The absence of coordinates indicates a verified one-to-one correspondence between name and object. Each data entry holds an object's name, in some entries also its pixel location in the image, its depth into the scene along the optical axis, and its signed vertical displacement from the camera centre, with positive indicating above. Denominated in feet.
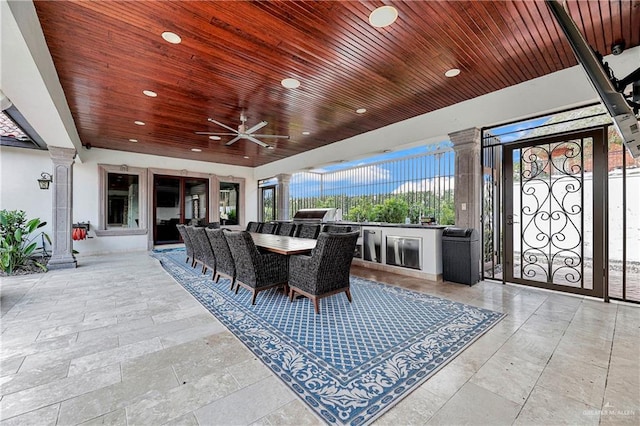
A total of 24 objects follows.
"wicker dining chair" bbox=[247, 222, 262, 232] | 21.08 -0.98
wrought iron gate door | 10.89 +0.14
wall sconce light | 19.27 +2.40
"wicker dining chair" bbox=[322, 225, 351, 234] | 13.66 -0.74
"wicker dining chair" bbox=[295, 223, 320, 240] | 15.70 -0.98
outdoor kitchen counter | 14.02 -1.96
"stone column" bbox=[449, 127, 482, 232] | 13.52 +1.88
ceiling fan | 15.11 +4.69
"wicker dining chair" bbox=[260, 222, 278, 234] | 19.25 -1.00
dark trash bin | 12.96 -2.03
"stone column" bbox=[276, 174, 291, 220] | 28.73 +2.01
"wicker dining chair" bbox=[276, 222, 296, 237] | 17.48 -0.98
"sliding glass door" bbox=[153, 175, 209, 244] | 26.71 +1.14
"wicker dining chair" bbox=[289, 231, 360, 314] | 9.38 -1.98
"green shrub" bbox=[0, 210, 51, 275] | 15.76 -1.71
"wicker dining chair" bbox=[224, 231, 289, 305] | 10.48 -2.10
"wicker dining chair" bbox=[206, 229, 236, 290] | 12.17 -1.91
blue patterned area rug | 5.41 -3.56
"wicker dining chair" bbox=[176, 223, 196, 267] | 17.61 -1.95
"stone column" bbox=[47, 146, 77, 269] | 17.40 +0.39
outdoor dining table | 10.45 -1.35
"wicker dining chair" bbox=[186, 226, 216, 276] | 14.17 -1.91
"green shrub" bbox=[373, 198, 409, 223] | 19.60 +0.28
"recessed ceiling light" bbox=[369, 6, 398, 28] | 7.35 +5.68
